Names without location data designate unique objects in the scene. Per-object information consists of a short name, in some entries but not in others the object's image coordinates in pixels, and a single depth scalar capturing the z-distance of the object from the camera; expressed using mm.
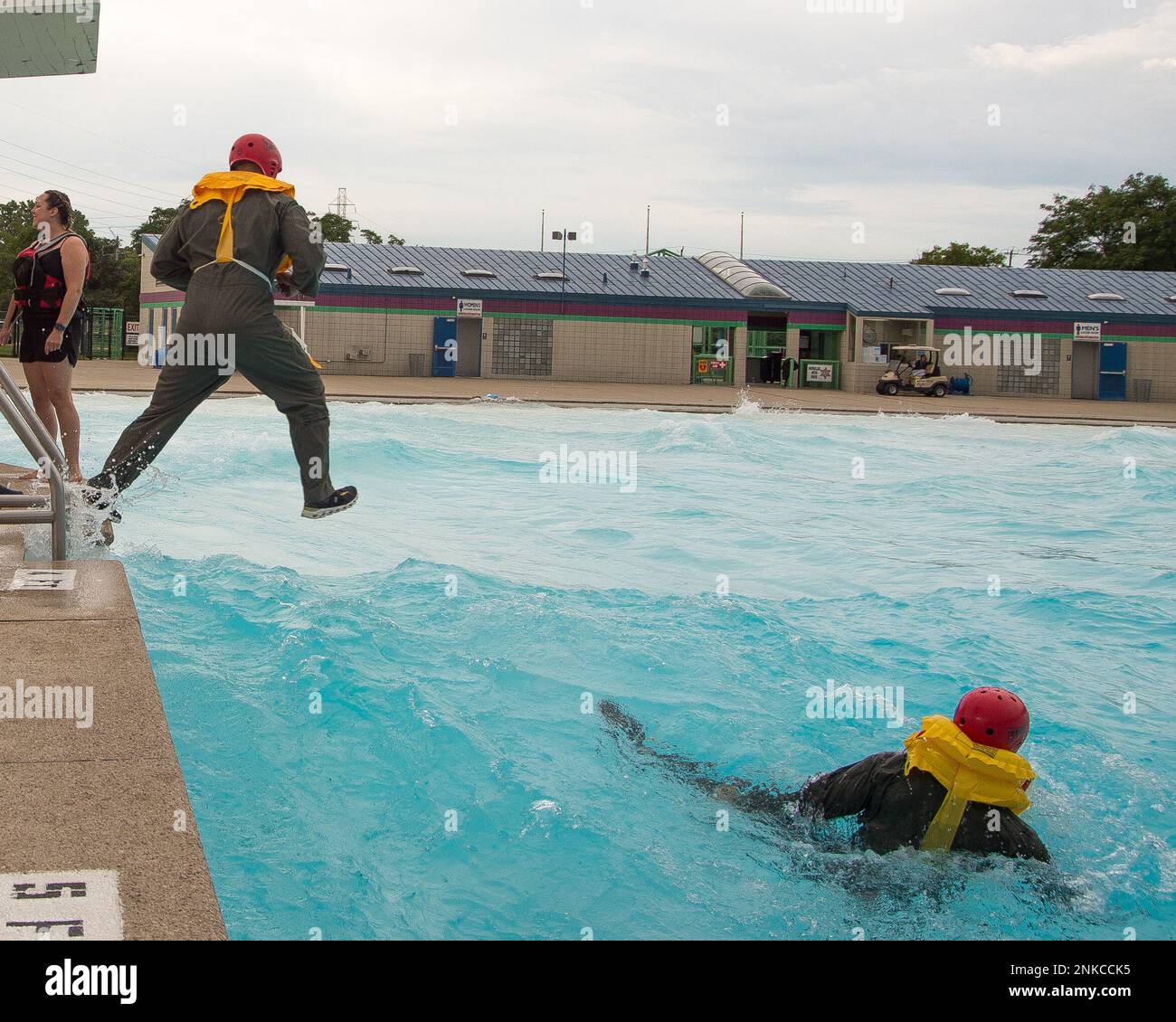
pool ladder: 5871
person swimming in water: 4125
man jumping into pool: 6070
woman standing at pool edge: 7906
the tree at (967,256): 64188
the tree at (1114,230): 56312
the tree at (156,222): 63588
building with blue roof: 39844
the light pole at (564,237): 41281
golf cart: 37094
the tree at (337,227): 72312
